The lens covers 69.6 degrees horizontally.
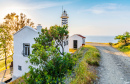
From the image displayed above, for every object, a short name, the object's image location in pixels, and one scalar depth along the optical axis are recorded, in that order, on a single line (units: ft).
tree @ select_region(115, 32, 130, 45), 72.34
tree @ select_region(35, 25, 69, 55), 32.63
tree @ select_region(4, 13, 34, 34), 75.18
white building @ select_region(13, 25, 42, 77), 43.47
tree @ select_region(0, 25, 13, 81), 60.85
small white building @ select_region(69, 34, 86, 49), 80.76
